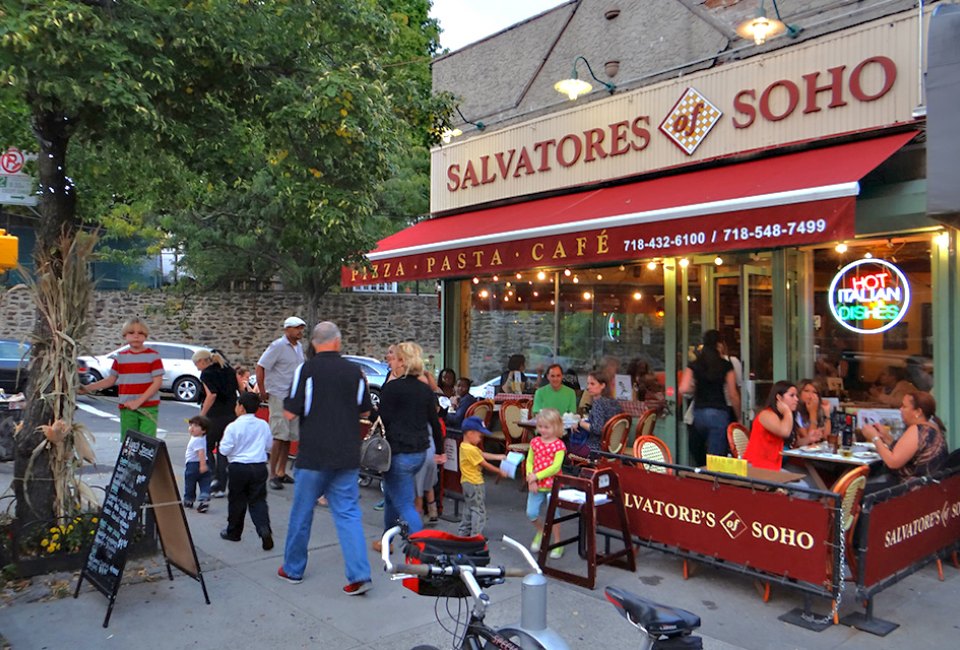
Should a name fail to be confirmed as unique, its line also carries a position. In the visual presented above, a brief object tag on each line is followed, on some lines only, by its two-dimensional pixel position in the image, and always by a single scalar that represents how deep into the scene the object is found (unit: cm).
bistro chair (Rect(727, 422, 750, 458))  707
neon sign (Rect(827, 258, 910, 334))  726
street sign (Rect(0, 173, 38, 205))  669
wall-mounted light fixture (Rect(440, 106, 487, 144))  1184
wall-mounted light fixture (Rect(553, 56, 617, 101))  1014
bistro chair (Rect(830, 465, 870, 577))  482
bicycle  256
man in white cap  809
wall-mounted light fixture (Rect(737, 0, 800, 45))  812
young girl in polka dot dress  581
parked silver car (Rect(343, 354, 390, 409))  1789
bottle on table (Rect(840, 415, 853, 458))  691
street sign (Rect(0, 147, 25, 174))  693
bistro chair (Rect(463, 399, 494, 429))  912
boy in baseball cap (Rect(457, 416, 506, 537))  614
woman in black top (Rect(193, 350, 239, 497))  775
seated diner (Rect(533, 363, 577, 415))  849
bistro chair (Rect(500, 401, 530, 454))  909
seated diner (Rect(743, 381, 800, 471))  616
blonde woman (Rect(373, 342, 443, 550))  572
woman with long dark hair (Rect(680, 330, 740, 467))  762
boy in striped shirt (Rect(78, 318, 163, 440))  678
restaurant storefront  691
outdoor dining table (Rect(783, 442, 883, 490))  647
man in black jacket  513
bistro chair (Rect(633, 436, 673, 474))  626
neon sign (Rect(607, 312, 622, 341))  981
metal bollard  261
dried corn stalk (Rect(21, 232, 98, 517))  541
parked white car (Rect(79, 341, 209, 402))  1859
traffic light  446
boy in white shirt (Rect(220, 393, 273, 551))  593
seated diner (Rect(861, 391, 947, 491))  569
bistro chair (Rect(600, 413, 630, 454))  746
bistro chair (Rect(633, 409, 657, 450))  830
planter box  521
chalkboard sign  473
